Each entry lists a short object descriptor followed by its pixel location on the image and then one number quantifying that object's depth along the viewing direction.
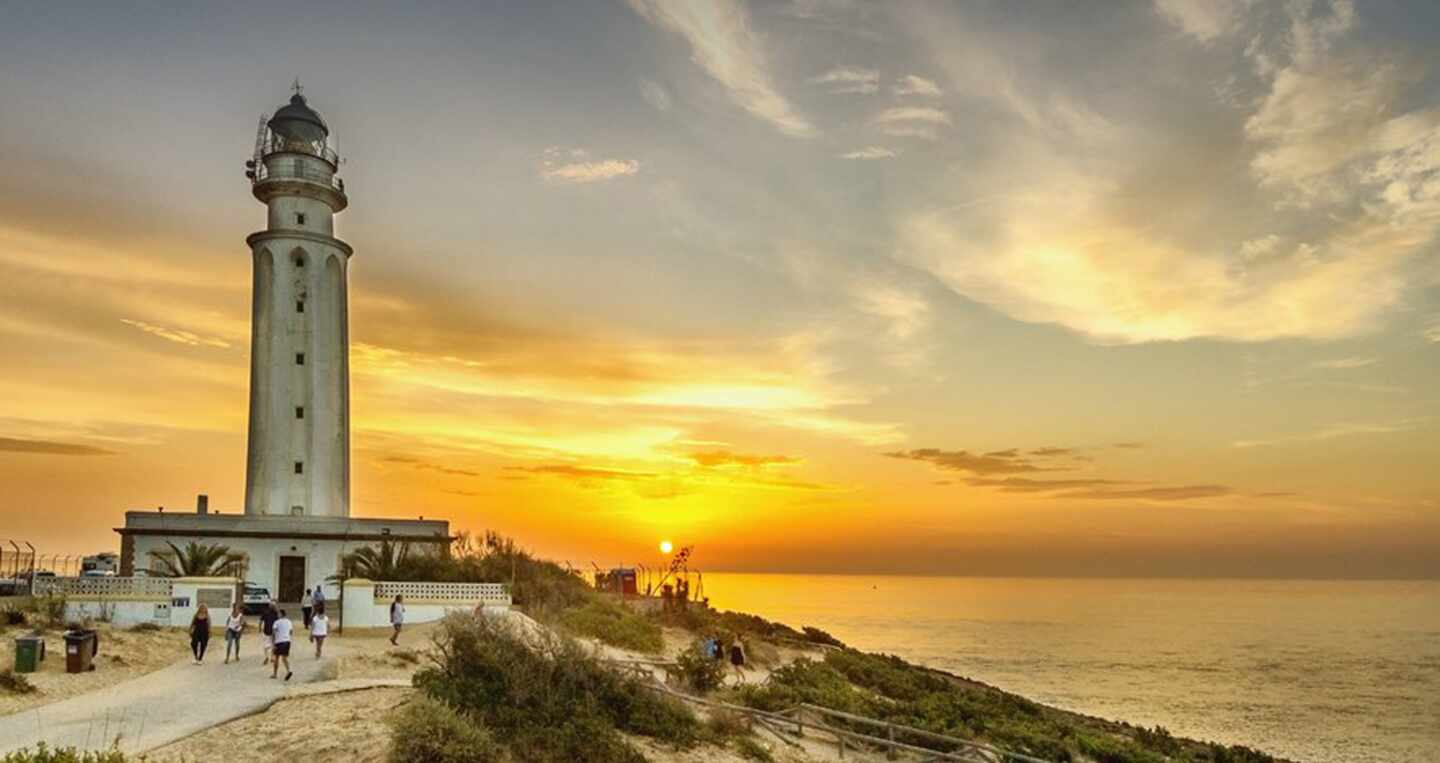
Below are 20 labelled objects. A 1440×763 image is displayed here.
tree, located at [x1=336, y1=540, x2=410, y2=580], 32.84
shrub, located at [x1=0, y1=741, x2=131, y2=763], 11.74
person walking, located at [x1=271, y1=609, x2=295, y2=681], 20.47
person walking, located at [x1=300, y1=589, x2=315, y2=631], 29.28
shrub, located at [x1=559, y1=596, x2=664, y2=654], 32.00
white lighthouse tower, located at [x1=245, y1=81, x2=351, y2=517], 39.12
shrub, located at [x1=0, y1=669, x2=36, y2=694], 18.52
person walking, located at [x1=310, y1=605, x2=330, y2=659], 22.69
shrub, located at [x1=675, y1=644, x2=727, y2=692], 24.30
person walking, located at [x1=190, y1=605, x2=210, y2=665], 22.84
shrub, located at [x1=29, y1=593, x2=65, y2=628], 25.02
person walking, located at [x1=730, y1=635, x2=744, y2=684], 33.09
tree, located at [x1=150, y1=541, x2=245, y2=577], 31.55
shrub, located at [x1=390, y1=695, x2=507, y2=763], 13.66
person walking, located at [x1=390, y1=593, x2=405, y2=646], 26.50
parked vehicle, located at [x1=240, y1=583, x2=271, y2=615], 31.77
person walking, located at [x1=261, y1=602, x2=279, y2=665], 24.59
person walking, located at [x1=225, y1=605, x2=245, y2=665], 22.94
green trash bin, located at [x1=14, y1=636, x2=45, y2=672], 20.17
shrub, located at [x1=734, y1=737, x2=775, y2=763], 18.34
